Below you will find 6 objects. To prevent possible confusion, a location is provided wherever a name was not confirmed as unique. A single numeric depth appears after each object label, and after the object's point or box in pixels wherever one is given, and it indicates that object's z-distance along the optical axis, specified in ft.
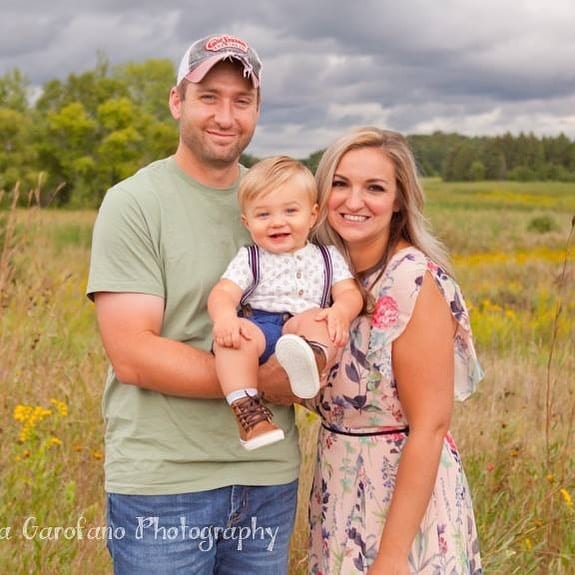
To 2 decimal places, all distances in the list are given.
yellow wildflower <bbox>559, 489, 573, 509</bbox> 11.53
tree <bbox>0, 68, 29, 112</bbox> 183.93
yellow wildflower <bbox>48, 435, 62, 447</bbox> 11.94
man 7.29
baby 7.10
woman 7.50
